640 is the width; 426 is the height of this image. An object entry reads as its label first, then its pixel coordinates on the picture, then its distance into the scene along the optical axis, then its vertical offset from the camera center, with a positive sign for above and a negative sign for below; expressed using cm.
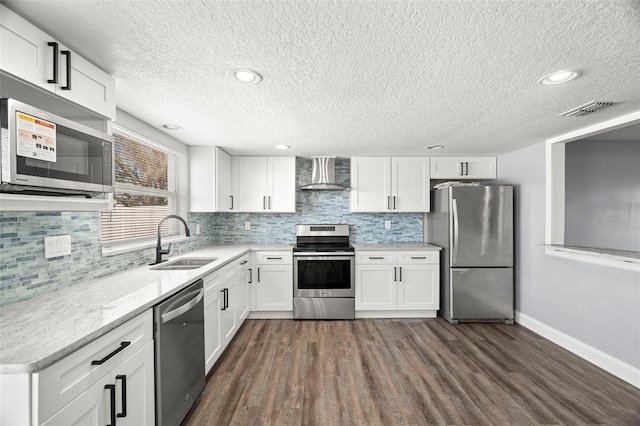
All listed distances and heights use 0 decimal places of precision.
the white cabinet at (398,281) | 351 -89
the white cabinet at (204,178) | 326 +41
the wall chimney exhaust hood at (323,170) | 381 +60
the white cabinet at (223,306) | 218 -88
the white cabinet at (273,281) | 348 -88
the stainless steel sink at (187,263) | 239 -48
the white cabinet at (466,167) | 379 +64
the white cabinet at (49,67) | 104 +65
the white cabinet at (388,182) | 381 +43
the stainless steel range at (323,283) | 346 -91
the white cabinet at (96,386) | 84 -64
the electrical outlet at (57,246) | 154 -20
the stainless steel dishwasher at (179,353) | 148 -86
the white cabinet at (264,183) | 378 +41
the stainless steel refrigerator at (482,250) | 336 -46
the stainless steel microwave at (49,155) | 99 +25
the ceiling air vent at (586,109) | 198 +79
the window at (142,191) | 220 +20
